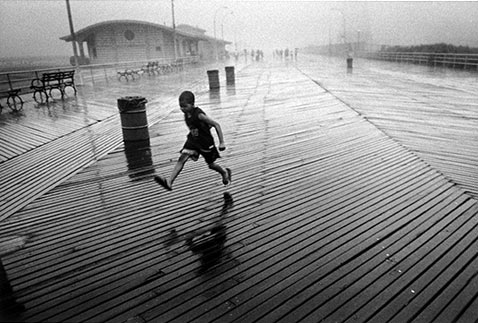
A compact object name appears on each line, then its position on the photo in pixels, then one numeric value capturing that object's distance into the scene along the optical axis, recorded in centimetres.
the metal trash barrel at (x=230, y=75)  2167
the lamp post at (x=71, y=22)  2076
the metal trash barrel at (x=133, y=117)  784
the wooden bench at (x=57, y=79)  1488
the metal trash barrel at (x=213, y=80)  1820
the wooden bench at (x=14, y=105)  1292
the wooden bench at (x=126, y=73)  2560
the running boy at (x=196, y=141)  457
